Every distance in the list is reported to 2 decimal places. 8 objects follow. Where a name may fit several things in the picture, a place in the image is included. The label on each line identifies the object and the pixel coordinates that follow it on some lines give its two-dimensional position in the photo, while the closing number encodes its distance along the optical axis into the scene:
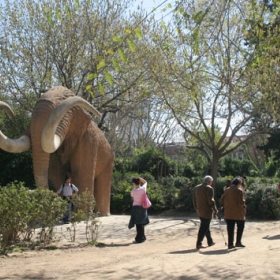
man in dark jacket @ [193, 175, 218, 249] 9.39
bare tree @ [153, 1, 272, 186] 16.56
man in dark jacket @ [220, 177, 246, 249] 9.38
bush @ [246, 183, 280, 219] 15.38
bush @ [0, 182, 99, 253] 8.44
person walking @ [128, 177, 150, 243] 10.13
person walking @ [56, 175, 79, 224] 12.31
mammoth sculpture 11.11
